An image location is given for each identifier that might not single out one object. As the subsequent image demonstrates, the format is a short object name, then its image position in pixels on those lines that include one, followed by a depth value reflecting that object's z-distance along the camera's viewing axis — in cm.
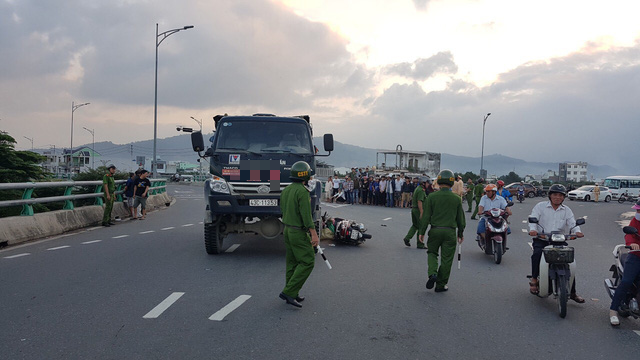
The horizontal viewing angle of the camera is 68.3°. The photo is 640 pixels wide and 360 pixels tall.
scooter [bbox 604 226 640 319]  543
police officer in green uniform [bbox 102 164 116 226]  1382
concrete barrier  1011
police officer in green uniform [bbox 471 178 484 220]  2027
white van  4872
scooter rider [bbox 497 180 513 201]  1389
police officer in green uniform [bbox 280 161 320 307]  583
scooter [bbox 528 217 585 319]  582
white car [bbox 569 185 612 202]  4572
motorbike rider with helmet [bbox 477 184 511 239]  1019
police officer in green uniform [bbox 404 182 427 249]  1122
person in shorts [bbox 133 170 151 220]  1584
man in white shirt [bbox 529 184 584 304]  642
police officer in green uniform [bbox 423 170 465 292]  683
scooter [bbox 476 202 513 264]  954
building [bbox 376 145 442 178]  5166
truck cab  887
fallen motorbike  1115
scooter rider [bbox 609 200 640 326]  538
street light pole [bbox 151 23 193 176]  3016
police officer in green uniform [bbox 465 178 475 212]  2189
